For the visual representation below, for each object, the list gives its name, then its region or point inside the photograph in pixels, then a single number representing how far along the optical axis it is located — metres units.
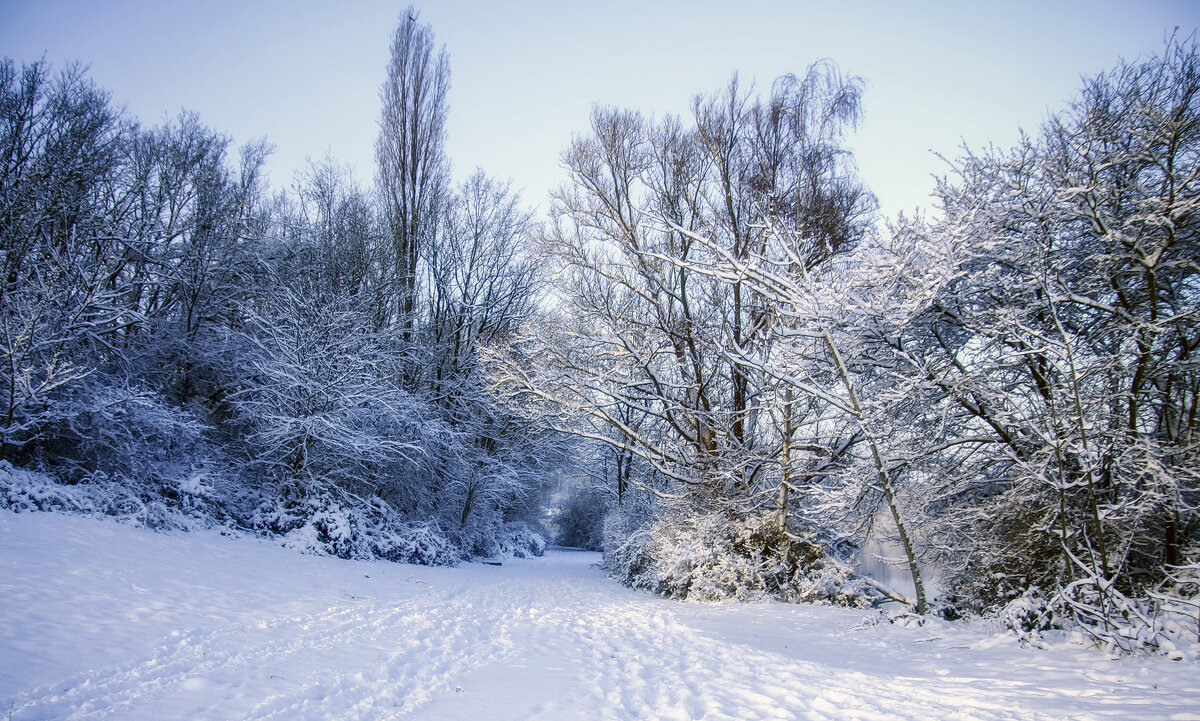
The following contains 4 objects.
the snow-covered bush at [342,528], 11.72
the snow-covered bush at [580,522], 33.05
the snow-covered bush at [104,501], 7.86
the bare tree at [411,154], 18.89
